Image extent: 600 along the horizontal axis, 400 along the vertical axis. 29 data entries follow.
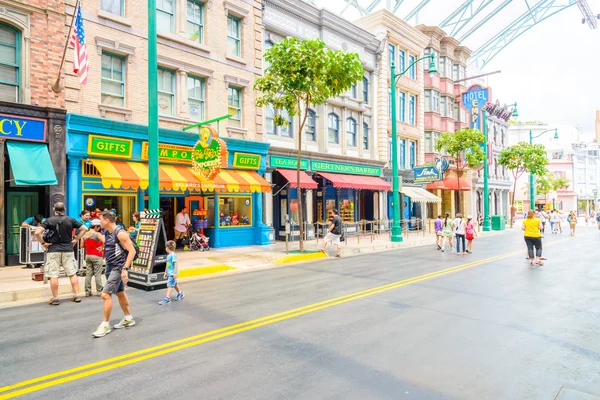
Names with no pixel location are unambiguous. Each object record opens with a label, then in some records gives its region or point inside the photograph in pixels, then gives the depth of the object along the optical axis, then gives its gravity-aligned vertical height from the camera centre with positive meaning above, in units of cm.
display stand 886 -123
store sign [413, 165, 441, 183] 2609 +180
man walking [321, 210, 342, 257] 1580 -119
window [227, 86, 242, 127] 1871 +462
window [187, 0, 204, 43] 1723 +789
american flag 1105 +419
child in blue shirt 817 -141
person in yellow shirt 1283 -113
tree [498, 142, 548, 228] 3609 +391
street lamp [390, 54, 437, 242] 2003 +106
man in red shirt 881 -123
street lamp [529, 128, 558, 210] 3940 +110
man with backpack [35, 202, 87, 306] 810 -85
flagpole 1292 +384
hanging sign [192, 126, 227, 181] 1433 +177
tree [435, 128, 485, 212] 2919 +422
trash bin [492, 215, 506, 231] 3197 -181
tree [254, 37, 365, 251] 1459 +485
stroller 1684 -163
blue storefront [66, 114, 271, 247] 1358 +89
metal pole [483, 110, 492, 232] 3005 -91
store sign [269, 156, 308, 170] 2058 +211
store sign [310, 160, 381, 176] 2275 +205
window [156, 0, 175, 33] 1622 +767
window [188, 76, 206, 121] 1722 +455
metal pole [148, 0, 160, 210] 1098 +263
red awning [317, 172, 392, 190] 2284 +123
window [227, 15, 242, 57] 1884 +790
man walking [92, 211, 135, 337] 613 -90
